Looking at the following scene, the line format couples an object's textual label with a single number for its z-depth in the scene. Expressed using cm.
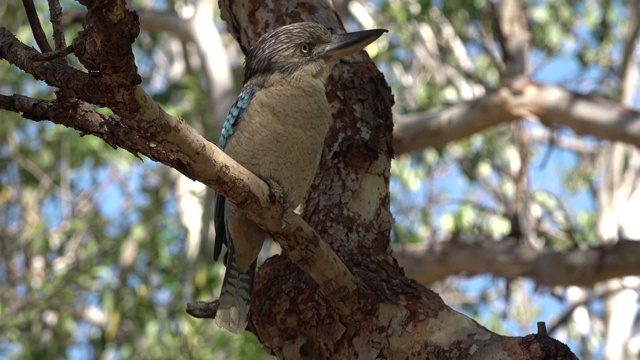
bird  661
